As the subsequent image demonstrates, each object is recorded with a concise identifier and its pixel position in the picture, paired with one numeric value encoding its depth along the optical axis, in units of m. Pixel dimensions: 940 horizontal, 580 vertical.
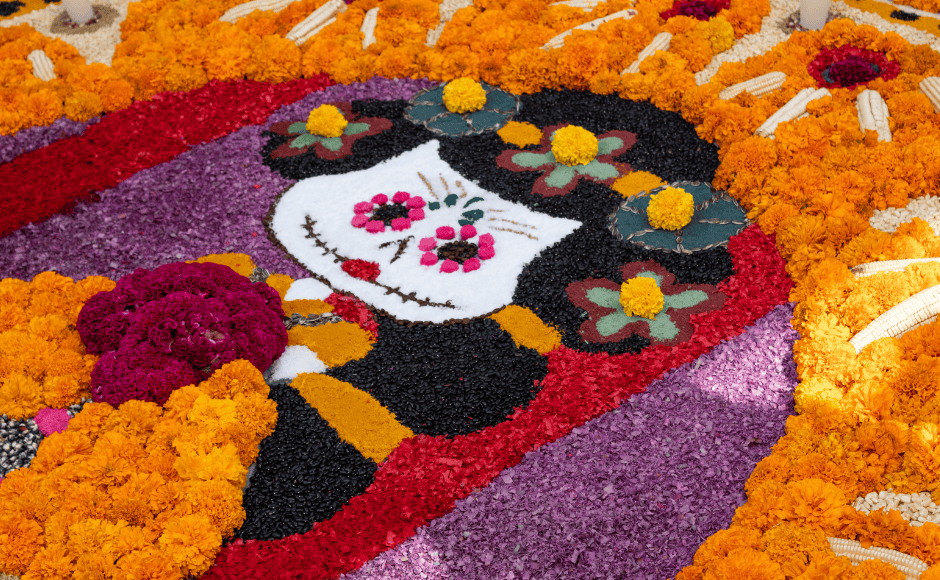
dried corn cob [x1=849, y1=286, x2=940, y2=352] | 5.12
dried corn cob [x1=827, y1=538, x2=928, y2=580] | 3.80
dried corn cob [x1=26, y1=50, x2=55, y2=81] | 8.66
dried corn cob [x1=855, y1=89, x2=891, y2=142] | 6.86
